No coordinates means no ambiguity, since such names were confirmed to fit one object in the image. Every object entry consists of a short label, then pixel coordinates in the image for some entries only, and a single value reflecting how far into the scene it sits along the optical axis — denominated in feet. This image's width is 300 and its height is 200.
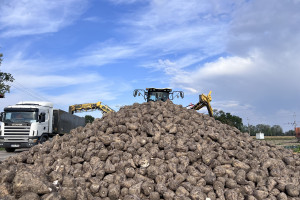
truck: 52.03
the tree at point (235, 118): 165.68
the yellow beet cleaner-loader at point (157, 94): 46.75
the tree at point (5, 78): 100.29
